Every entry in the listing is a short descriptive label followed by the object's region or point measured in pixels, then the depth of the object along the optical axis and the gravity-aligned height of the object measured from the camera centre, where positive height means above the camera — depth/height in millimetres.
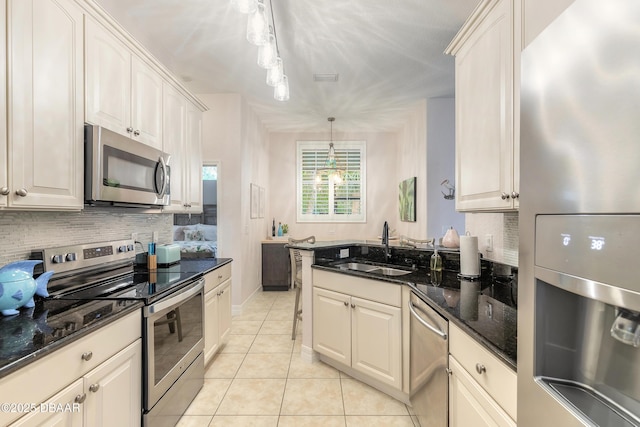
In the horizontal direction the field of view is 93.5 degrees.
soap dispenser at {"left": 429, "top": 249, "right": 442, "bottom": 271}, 2227 -368
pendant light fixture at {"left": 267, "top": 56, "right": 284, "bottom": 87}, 2287 +1068
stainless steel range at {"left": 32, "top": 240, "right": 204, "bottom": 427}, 1632 -545
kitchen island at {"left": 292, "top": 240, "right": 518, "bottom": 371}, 1147 -452
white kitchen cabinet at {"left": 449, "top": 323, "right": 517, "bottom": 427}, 969 -647
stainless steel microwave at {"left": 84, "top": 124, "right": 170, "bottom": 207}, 1663 +268
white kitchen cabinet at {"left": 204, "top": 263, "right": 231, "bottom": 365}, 2461 -856
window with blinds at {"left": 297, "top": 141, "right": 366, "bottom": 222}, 6105 +536
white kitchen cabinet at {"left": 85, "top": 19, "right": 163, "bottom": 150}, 1711 +812
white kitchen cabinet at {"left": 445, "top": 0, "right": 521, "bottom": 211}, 1386 +550
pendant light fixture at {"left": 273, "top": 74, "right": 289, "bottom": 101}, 2448 +1010
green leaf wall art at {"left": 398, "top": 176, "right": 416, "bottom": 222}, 4793 +216
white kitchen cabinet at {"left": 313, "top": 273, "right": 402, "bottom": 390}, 2052 -916
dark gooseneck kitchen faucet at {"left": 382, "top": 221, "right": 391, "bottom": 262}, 2632 -288
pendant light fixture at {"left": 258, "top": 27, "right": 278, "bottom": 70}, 1994 +1077
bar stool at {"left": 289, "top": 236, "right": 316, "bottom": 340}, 3094 -727
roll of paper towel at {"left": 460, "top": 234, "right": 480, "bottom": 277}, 2021 -297
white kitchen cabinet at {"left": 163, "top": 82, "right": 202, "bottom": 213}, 2564 +598
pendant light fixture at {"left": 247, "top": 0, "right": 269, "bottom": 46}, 1720 +1100
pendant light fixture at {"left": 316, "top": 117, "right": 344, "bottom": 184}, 5109 +724
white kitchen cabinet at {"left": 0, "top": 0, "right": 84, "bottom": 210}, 1270 +495
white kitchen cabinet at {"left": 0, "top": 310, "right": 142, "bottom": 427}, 976 -653
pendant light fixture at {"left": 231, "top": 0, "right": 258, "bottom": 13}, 1604 +1122
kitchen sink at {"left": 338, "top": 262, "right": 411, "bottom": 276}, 2572 -498
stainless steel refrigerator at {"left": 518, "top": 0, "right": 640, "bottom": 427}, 493 -14
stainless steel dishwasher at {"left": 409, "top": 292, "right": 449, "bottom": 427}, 1448 -823
